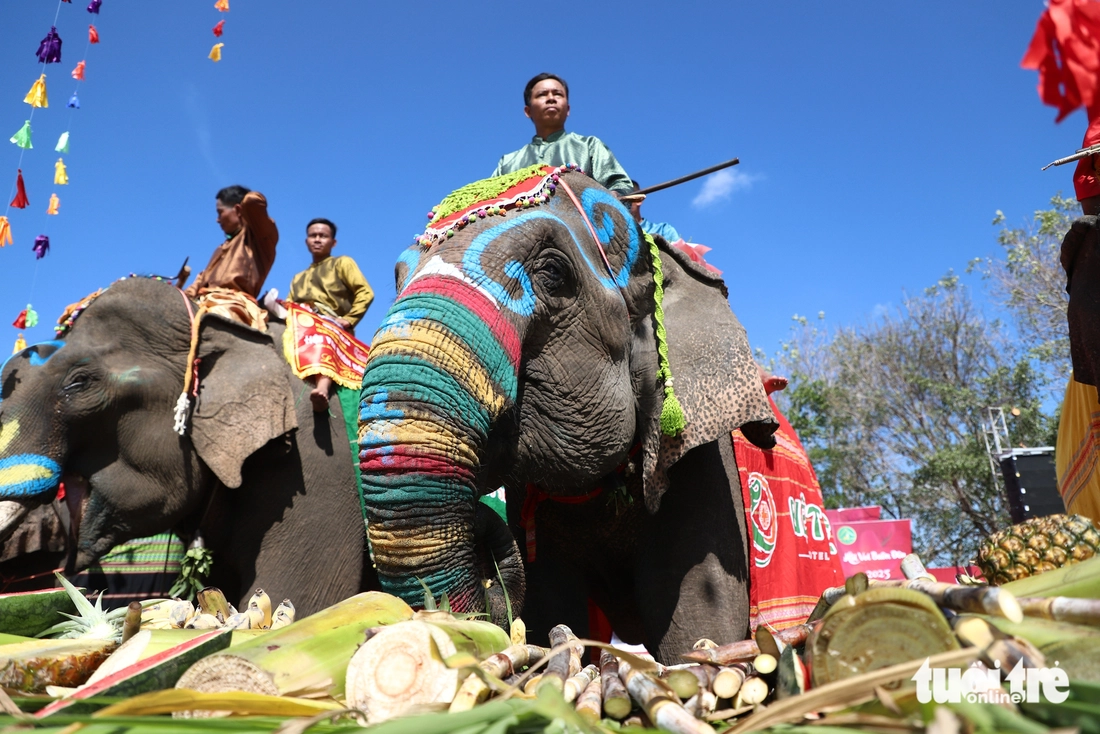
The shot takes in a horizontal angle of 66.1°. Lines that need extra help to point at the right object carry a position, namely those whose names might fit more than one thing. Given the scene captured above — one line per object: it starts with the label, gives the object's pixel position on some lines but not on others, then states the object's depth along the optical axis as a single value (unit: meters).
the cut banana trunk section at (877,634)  1.11
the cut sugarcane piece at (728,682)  1.36
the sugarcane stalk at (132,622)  1.81
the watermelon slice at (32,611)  2.02
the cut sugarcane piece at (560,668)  1.38
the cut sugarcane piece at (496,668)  1.24
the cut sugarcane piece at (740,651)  1.48
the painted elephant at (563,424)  2.34
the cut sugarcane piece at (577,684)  1.42
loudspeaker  11.72
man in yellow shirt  6.78
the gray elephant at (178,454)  4.22
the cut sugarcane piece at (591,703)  1.30
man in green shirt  4.09
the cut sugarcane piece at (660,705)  1.15
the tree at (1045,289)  19.56
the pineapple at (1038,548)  1.84
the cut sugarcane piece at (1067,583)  1.21
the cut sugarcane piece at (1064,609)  1.10
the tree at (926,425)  20.48
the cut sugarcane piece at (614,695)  1.33
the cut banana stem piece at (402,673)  1.27
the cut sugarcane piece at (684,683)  1.35
